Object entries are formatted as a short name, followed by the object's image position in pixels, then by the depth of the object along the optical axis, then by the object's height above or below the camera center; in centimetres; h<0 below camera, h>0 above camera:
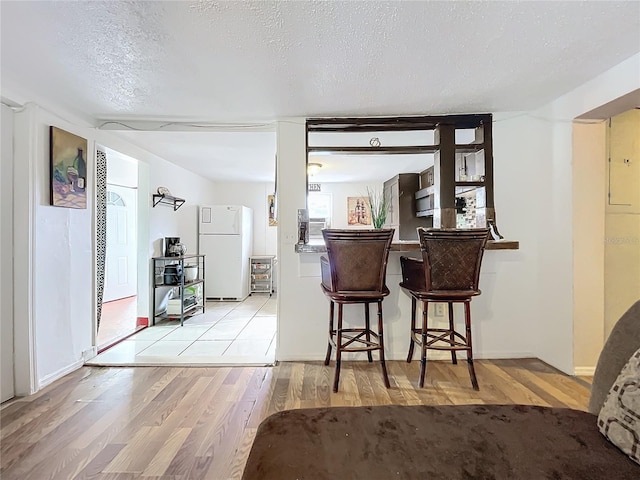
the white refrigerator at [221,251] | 548 -21
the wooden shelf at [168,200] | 401 +51
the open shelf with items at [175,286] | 403 -60
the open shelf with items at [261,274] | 602 -66
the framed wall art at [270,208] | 627 +58
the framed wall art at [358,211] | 623 +52
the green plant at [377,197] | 563 +76
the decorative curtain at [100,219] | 303 +19
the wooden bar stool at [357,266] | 217 -19
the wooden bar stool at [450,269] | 213 -21
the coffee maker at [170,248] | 426 -12
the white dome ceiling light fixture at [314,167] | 415 +93
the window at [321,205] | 627 +64
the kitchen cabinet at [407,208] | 488 +46
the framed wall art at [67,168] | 238 +54
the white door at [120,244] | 556 -9
